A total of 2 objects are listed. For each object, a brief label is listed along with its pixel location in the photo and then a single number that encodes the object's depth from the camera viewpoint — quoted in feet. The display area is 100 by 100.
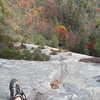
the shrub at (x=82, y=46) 55.97
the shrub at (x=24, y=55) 23.43
